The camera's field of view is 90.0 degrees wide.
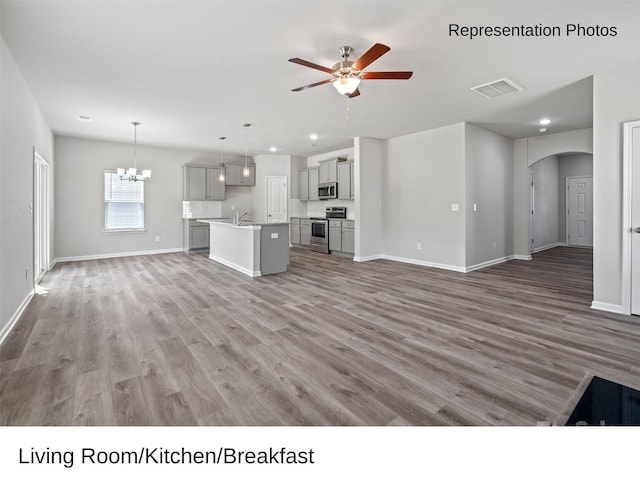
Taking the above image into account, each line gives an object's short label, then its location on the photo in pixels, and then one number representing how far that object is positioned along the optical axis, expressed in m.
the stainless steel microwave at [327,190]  8.18
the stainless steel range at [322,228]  8.34
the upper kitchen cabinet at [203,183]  8.28
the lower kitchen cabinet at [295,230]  9.48
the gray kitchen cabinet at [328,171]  8.22
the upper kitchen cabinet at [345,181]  7.71
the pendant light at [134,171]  6.26
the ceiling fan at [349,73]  2.79
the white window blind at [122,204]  7.53
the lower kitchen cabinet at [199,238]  8.25
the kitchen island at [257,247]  5.53
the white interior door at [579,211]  9.30
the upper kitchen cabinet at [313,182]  8.91
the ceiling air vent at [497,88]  3.96
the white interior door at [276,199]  9.35
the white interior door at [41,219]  5.29
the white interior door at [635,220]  3.45
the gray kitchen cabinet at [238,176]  8.91
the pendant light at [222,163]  7.55
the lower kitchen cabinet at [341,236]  7.60
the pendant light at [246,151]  6.02
